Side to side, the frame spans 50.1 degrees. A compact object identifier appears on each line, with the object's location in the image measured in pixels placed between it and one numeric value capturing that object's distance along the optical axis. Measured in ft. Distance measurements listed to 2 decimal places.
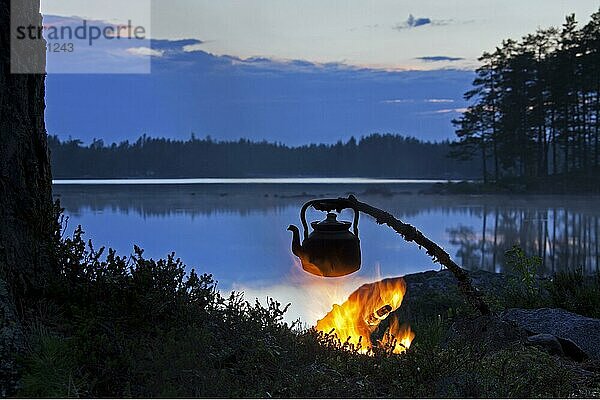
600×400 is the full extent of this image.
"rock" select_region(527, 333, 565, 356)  20.27
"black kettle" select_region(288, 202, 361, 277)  15.61
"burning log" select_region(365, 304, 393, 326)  19.53
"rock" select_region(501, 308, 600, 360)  20.80
